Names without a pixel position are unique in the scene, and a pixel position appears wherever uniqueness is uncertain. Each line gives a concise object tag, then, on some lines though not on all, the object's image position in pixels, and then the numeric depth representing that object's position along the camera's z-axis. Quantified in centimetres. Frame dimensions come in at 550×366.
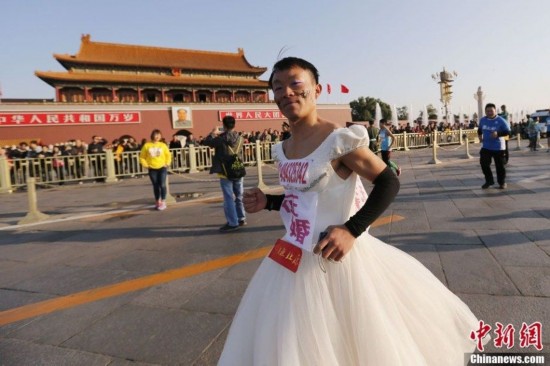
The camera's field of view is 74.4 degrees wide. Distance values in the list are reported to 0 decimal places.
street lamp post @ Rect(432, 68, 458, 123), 3209
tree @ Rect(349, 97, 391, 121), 6062
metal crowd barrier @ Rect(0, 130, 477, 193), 1167
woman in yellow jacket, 702
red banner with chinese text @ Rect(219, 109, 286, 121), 2988
